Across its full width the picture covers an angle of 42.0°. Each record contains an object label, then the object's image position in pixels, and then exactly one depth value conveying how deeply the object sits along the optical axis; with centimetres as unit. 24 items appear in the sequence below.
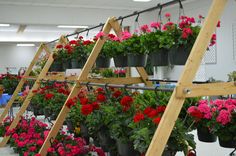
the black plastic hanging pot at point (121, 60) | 307
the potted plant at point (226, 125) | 217
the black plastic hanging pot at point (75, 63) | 401
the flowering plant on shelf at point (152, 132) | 196
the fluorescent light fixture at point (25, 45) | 1217
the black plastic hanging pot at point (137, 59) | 284
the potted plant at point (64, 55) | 415
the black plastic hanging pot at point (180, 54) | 226
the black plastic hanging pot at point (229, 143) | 225
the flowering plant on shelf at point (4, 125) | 602
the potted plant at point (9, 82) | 722
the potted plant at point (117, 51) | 303
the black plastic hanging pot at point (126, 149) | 231
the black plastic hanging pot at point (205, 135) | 238
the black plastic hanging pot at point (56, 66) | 457
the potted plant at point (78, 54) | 395
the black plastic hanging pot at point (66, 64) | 431
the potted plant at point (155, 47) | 241
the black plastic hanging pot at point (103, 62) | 348
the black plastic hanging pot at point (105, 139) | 268
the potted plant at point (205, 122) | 221
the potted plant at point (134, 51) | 279
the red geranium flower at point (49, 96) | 429
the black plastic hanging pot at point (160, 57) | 243
